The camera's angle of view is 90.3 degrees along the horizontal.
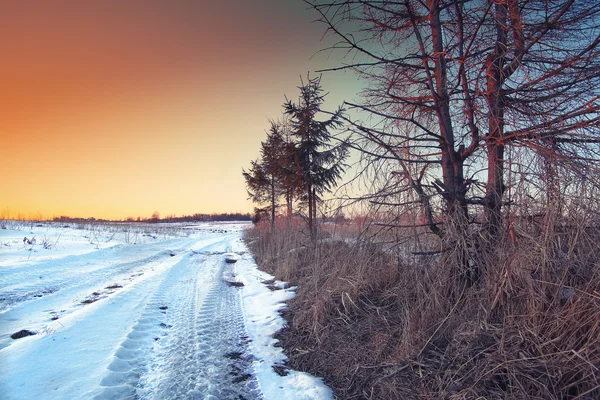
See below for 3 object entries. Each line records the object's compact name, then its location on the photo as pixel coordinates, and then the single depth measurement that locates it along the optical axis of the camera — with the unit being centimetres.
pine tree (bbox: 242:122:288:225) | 1950
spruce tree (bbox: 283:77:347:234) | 1222
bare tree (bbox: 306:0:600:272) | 283
